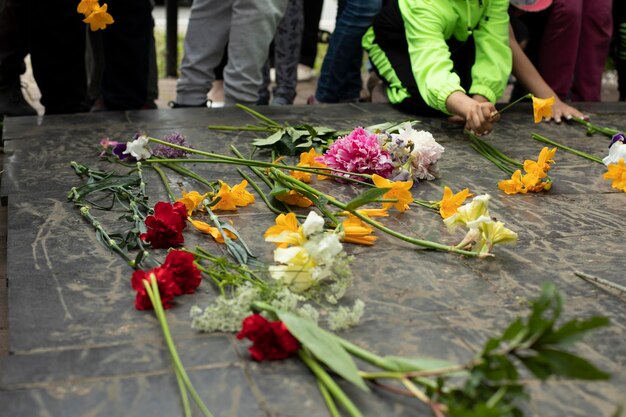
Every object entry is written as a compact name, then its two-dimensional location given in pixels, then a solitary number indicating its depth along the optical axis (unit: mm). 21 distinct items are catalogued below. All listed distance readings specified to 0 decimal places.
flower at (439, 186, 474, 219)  2242
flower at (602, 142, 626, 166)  2730
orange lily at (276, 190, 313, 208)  2330
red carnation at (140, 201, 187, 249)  2002
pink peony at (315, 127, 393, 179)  2496
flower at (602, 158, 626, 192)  2662
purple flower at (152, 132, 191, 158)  2768
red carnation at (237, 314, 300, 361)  1499
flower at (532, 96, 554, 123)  2850
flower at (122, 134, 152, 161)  2688
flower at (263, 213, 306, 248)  1783
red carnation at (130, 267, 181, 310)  1686
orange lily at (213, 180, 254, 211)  2305
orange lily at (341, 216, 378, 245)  2096
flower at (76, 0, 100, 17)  2823
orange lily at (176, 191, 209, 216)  2240
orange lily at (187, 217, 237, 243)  2096
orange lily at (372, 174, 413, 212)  2180
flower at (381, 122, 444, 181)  2553
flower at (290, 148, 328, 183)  2545
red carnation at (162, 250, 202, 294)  1730
